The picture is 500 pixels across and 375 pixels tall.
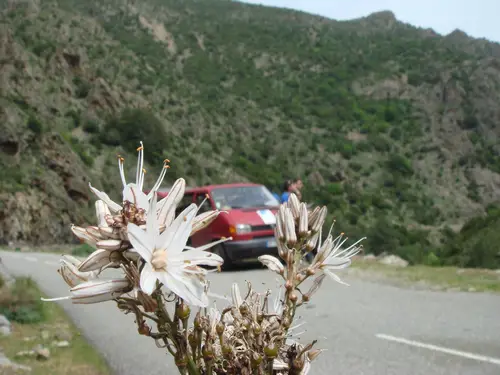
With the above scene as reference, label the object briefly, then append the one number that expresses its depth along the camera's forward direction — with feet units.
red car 41.27
